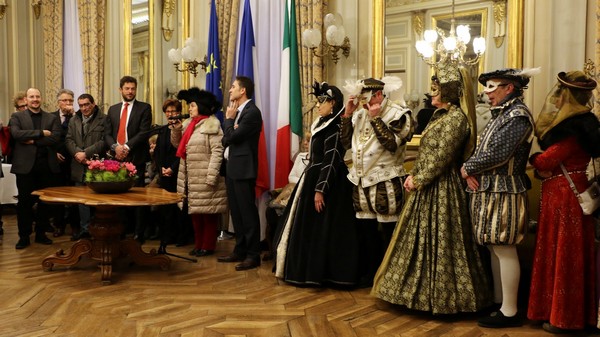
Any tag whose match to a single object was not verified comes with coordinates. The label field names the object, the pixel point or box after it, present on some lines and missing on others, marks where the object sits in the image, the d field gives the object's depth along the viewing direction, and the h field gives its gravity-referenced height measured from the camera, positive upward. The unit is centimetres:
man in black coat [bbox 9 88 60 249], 554 -17
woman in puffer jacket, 500 -24
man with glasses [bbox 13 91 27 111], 656 +43
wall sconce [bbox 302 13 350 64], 527 +91
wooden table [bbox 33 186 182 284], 407 -67
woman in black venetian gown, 412 -54
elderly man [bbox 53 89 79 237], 594 -25
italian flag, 561 +31
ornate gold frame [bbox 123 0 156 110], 763 +128
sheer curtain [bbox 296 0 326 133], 547 +75
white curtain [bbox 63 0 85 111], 862 +126
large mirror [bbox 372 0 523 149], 444 +86
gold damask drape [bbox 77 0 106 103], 816 +131
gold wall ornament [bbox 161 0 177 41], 735 +151
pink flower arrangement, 439 -24
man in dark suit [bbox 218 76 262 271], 472 -17
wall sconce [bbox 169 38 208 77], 645 +92
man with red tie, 556 +12
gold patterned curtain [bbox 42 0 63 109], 880 +138
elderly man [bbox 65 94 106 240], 562 +4
